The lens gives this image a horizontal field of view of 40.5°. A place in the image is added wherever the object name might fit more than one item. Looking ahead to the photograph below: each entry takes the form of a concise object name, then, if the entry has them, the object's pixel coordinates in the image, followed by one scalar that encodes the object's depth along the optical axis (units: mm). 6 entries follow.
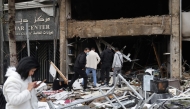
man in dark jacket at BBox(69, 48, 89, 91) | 9961
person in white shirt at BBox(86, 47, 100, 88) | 10836
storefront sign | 13336
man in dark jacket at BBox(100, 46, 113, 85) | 11094
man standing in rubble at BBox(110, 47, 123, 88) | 10914
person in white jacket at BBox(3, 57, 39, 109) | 3113
